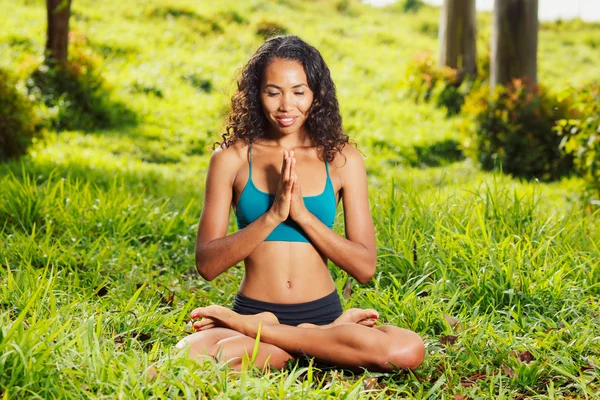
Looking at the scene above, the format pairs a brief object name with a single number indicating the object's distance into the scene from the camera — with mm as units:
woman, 3436
